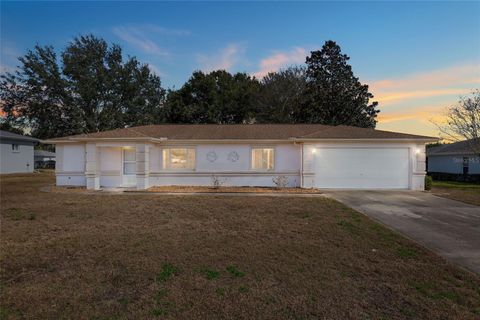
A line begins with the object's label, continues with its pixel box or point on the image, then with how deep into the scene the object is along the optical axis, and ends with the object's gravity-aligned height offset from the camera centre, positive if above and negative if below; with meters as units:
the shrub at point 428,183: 14.81 -1.18
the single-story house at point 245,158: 14.68 +0.18
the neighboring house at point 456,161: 22.64 +0.12
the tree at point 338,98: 30.61 +7.48
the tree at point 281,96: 33.53 +8.55
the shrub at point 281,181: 15.17 -1.14
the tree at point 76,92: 28.94 +7.93
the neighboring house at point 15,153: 26.83 +0.84
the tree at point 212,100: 32.81 +7.98
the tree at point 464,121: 21.78 +3.62
